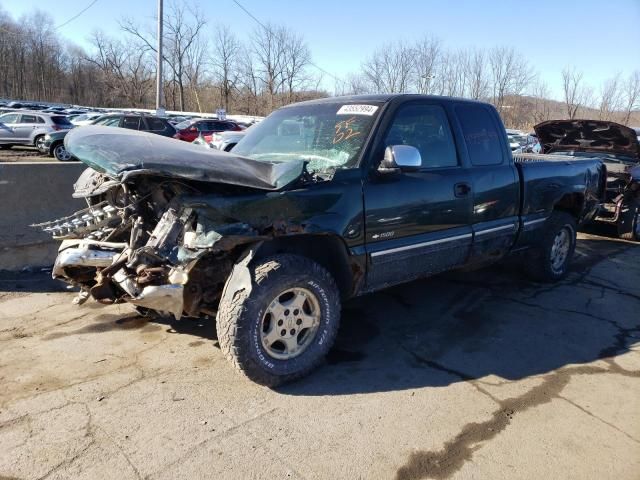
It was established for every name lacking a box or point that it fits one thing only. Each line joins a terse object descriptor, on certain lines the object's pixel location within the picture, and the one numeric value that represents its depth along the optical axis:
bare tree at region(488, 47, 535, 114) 44.12
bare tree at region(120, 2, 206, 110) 56.19
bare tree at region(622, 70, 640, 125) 36.32
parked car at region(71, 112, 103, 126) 22.88
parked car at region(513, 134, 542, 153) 17.25
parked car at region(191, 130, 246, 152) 13.75
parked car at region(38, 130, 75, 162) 17.38
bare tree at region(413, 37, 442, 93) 38.12
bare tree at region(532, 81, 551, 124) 44.96
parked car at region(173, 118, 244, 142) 20.63
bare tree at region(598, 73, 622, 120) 38.72
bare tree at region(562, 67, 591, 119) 39.41
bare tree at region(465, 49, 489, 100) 42.09
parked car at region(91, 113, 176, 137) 18.67
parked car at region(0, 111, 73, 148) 19.67
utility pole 24.67
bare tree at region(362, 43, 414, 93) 38.24
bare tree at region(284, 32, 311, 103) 51.22
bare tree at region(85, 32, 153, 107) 64.62
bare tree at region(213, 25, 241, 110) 57.84
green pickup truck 2.98
